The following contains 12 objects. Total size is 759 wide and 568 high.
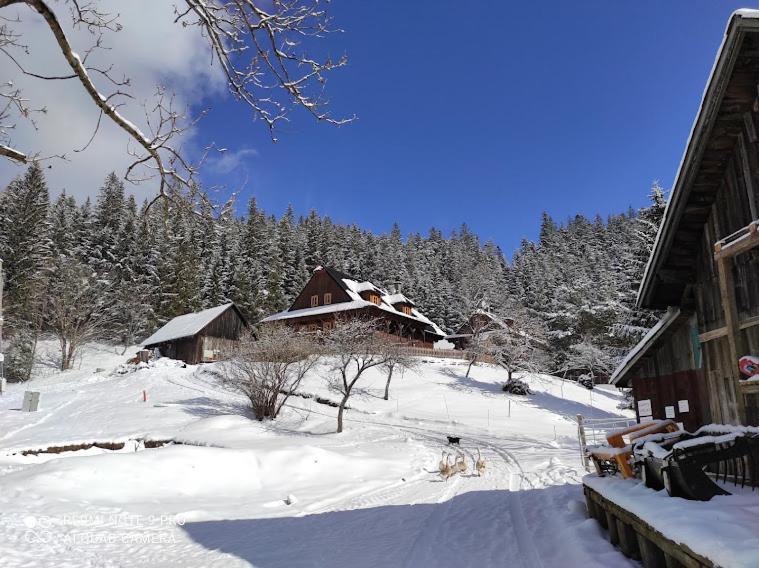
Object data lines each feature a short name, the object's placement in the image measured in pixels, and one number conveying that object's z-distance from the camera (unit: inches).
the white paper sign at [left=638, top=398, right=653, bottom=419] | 345.1
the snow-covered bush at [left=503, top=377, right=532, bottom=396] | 1526.8
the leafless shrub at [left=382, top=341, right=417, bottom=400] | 1315.9
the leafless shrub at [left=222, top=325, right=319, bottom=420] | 1018.1
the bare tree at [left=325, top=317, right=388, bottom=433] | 1087.0
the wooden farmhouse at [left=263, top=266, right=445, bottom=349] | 1899.6
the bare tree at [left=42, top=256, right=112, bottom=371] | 1867.6
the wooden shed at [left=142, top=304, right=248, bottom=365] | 1849.2
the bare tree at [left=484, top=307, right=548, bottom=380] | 1583.4
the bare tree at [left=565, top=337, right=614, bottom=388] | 1772.9
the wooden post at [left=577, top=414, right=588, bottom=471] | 564.0
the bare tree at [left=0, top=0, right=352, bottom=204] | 164.2
